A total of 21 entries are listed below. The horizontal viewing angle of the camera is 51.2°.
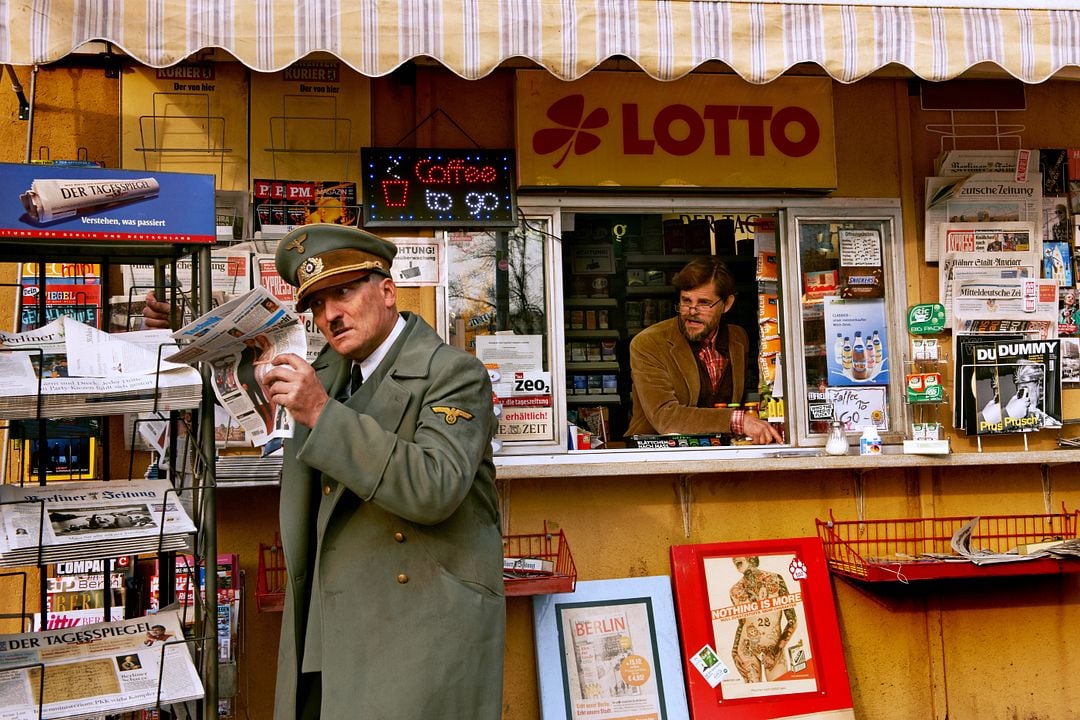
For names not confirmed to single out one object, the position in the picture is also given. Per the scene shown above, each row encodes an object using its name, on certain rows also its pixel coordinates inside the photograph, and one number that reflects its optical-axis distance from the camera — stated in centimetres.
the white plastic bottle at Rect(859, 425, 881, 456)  538
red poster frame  511
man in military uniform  285
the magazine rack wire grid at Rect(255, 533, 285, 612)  463
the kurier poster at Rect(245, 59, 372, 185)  514
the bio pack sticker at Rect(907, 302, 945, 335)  554
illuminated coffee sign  513
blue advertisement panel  327
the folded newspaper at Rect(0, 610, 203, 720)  318
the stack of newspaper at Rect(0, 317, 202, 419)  315
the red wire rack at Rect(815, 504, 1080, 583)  507
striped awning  383
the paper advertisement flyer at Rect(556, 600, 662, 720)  502
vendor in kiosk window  570
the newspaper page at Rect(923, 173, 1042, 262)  562
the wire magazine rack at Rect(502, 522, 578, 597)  469
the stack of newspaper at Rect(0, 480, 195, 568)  315
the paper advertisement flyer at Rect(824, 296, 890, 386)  558
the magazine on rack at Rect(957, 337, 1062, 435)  556
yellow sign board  530
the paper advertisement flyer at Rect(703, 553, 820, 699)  517
